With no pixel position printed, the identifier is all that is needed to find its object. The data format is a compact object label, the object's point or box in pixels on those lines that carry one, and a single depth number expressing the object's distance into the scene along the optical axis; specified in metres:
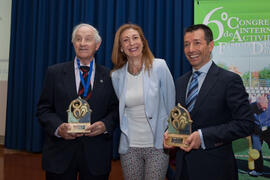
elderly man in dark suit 1.83
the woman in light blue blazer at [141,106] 1.87
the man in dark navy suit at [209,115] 1.41
